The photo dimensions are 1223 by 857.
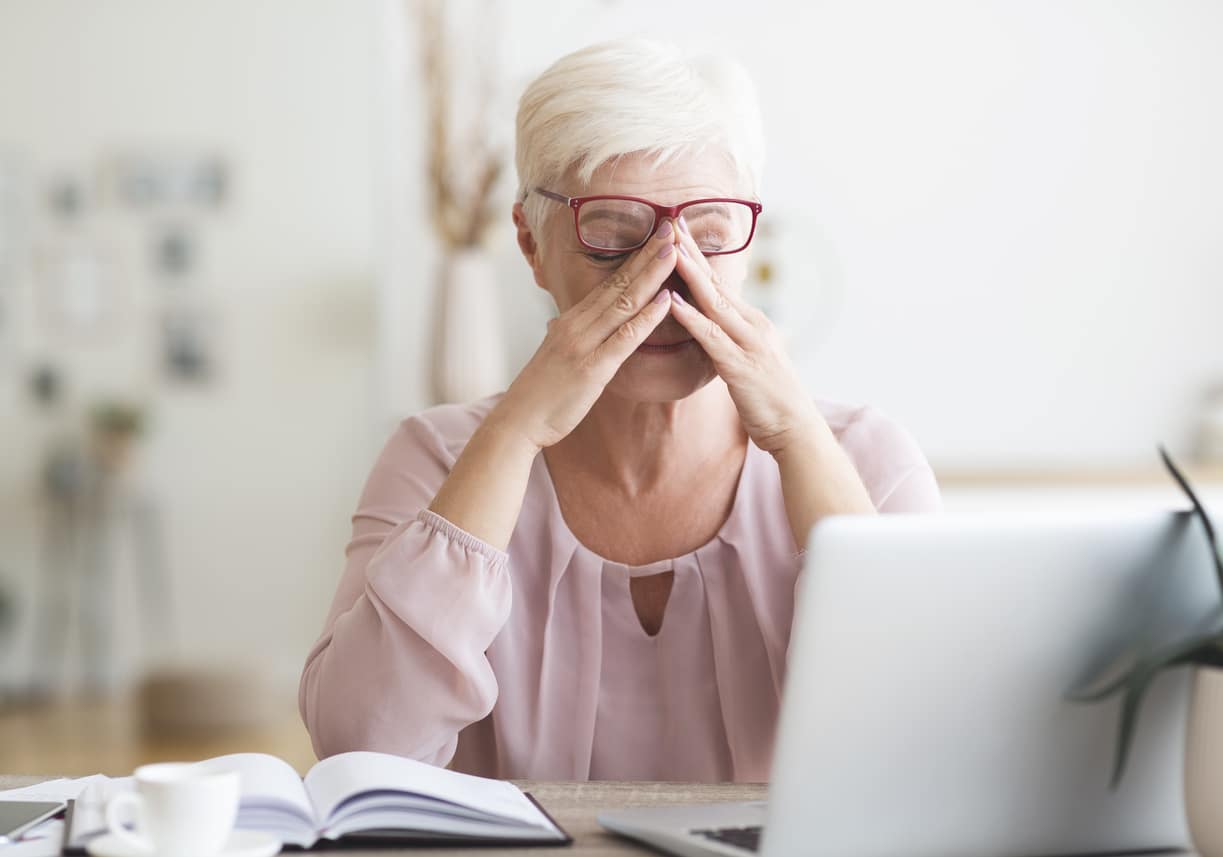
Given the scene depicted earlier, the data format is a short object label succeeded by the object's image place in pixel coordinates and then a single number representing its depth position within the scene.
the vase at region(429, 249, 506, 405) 3.34
